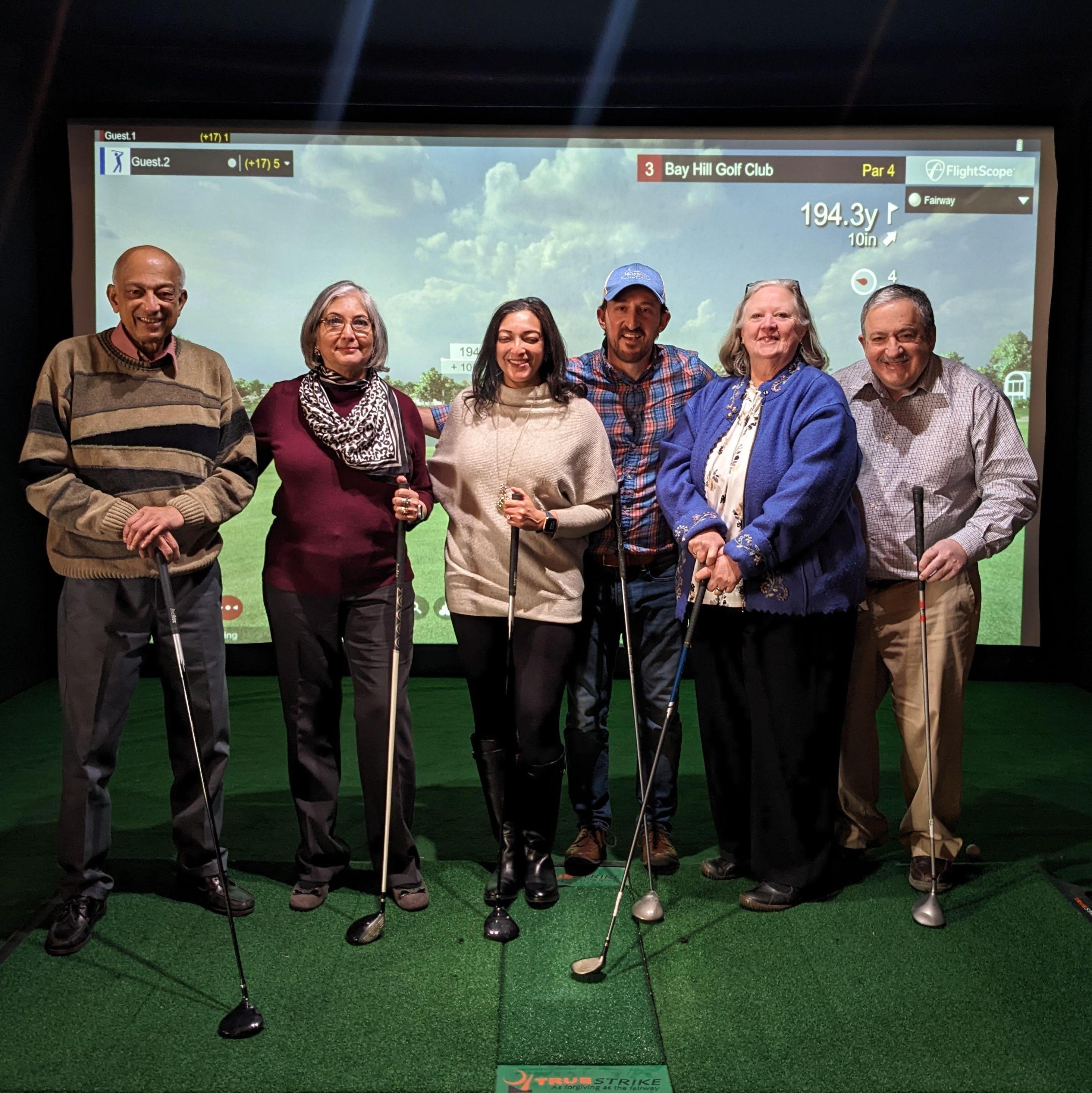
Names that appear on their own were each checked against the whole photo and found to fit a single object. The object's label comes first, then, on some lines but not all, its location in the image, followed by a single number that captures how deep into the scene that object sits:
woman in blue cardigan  2.55
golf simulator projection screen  5.46
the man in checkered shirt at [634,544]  2.92
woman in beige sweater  2.65
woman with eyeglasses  2.59
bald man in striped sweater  2.46
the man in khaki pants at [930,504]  2.76
